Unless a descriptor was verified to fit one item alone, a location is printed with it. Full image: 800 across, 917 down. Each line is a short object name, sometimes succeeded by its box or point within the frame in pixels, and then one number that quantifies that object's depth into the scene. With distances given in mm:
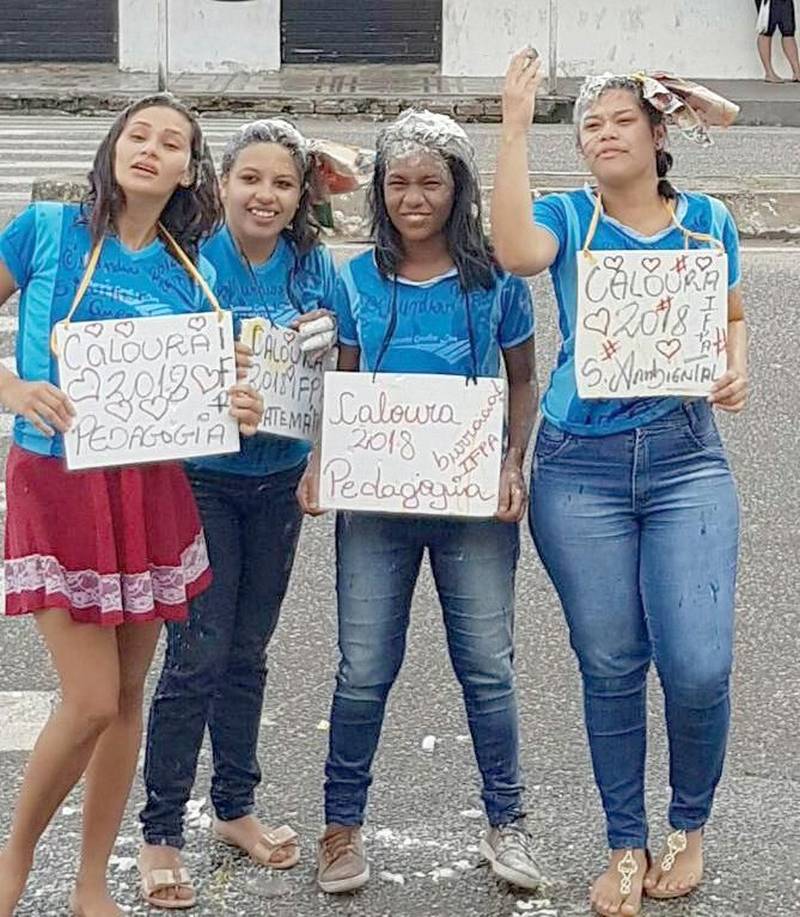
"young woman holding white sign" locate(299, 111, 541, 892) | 3707
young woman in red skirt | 3420
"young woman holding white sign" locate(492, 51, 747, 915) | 3658
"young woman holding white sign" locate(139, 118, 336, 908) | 3729
